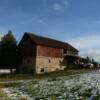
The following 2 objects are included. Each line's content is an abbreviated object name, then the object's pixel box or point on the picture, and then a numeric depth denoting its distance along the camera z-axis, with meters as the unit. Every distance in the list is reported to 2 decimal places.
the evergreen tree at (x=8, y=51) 26.94
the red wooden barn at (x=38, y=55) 27.32
